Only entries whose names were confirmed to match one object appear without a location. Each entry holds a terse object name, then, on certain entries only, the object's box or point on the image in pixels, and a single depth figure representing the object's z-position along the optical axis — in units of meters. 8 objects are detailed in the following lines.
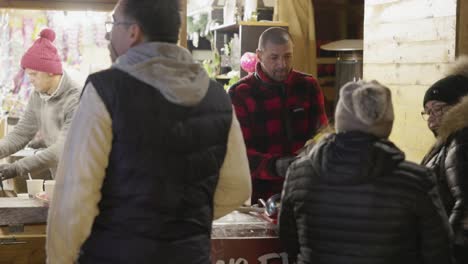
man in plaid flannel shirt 4.39
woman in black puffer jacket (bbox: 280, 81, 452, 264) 2.61
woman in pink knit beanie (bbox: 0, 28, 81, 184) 5.12
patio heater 7.27
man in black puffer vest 2.22
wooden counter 3.57
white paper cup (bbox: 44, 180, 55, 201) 3.74
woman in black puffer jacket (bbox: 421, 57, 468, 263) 3.16
